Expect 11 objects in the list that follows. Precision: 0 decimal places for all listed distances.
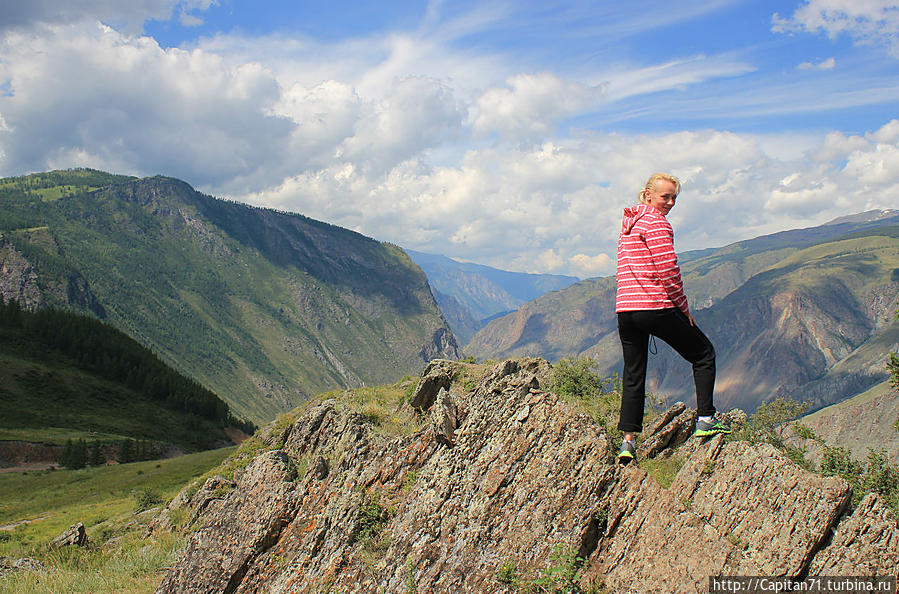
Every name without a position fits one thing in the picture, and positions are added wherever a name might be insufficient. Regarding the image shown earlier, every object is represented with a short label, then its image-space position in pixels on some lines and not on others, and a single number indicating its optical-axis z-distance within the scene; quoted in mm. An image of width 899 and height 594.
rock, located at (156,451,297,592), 9547
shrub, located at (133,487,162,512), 32906
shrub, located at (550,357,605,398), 14031
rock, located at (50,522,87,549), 18897
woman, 7762
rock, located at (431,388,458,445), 9898
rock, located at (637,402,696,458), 9336
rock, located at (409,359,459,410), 15070
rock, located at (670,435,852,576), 6797
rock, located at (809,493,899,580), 6543
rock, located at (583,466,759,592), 6914
